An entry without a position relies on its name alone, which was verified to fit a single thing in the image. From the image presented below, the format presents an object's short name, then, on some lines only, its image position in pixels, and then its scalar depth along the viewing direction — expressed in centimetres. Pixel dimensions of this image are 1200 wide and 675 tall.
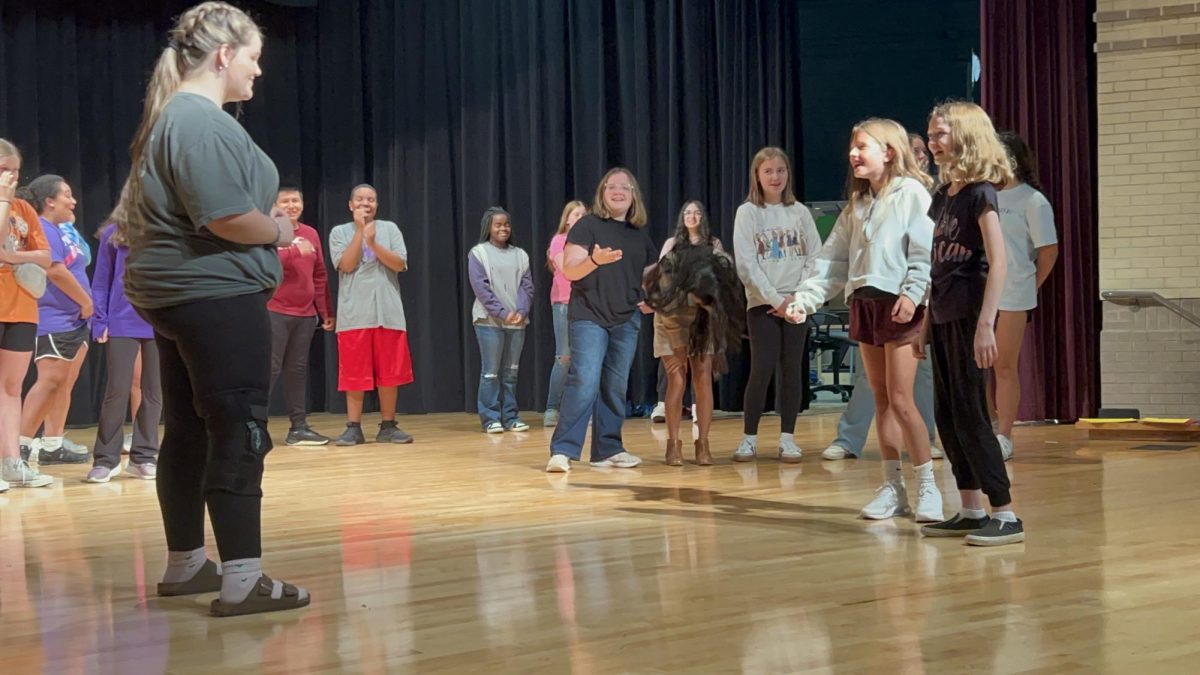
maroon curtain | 834
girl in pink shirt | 852
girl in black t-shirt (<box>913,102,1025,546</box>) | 386
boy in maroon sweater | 757
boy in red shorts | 788
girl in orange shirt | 548
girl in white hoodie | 416
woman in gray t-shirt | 301
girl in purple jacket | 585
